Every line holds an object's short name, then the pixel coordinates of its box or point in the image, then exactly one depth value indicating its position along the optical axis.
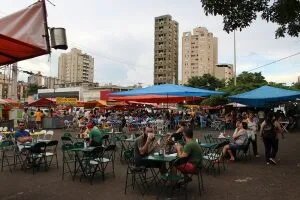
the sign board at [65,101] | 22.49
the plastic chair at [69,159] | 6.04
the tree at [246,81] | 25.14
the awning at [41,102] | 18.07
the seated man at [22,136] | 7.09
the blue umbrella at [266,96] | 12.80
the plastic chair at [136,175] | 5.06
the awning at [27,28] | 2.56
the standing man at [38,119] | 17.11
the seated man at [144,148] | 5.22
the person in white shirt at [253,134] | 8.22
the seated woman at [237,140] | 7.48
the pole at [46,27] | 2.69
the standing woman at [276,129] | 7.41
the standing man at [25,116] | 18.48
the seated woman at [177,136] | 7.88
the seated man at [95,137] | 7.03
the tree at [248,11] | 5.96
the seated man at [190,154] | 4.76
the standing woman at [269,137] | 7.34
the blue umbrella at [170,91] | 9.68
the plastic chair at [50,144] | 6.58
